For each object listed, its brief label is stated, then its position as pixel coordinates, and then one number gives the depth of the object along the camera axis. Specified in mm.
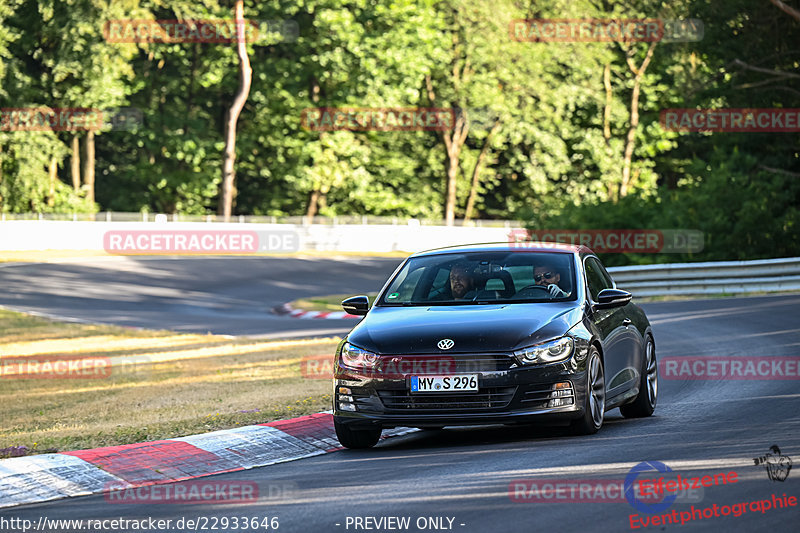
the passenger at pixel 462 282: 19906
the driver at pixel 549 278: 19812
